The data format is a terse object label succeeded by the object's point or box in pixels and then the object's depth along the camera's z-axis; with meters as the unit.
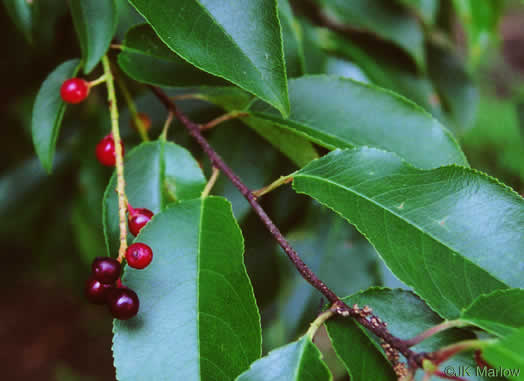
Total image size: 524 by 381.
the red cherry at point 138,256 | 0.39
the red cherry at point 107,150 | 0.44
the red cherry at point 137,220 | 0.41
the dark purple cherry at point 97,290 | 0.39
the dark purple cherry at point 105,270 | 0.39
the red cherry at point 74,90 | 0.43
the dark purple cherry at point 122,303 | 0.39
